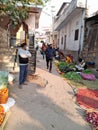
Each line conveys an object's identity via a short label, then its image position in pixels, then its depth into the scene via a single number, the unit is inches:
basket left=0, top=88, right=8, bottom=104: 102.6
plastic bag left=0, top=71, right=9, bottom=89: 109.6
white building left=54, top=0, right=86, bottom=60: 268.0
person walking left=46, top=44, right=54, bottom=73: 216.3
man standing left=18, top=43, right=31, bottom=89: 142.5
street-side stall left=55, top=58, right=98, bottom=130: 99.8
